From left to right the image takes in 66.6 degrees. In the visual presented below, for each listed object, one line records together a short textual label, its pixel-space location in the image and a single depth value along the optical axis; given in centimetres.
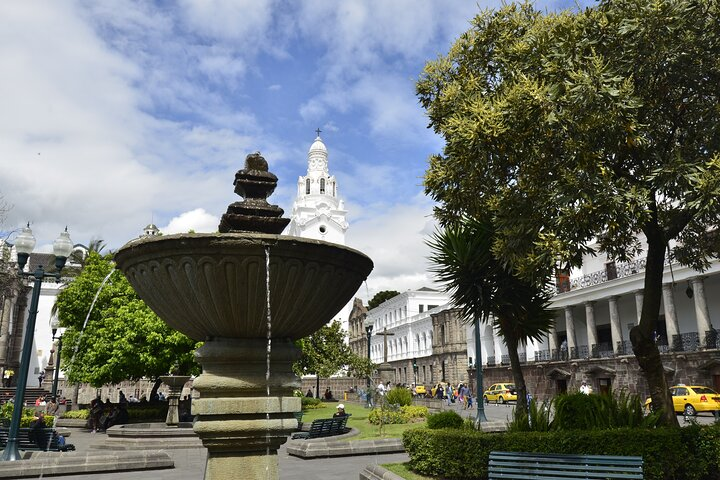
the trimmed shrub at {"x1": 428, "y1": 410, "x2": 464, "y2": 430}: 998
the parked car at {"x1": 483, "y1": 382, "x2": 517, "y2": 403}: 3542
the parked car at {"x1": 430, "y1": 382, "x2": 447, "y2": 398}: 4014
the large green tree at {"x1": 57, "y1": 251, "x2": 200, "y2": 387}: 2084
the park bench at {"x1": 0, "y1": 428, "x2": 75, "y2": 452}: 1177
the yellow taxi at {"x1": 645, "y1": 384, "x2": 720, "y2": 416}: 2139
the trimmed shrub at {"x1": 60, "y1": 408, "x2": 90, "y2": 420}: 2545
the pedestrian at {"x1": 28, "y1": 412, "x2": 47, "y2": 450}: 1184
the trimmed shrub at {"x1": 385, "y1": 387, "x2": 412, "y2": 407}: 2252
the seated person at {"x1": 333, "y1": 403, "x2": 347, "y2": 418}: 1778
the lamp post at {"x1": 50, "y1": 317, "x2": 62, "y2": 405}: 2381
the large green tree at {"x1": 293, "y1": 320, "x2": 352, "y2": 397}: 3238
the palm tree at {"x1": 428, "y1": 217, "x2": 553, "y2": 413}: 1226
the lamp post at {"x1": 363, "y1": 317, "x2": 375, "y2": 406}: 2582
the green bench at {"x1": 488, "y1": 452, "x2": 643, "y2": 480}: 671
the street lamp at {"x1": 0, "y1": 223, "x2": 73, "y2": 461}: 1020
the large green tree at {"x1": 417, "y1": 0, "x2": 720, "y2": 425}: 812
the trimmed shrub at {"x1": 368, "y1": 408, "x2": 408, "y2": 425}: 1980
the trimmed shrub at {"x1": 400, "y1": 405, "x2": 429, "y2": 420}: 2084
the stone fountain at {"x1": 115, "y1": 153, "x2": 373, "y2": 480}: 432
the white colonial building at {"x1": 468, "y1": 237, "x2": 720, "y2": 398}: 2598
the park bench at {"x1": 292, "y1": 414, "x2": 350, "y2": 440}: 1447
